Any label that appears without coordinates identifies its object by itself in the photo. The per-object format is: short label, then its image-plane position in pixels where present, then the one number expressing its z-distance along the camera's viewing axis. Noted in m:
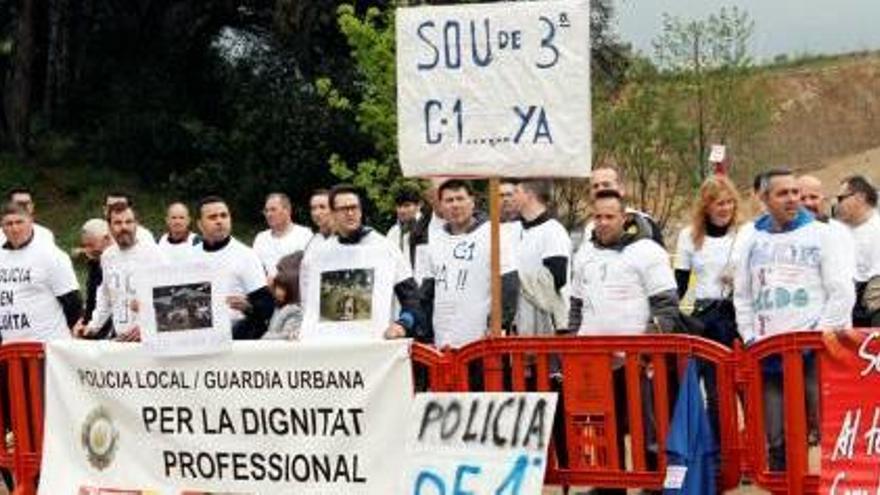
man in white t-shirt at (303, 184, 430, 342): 15.78
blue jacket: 13.32
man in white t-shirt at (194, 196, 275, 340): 17.83
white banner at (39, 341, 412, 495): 14.63
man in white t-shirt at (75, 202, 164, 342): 18.68
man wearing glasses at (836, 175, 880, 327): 19.20
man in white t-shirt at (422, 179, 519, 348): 16.59
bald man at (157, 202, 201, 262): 19.23
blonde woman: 17.44
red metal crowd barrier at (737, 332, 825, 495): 13.07
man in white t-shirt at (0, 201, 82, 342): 18.98
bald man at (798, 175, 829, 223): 17.00
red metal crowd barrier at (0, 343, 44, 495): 16.65
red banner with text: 12.89
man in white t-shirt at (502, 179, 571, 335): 16.81
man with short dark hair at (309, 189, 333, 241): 19.03
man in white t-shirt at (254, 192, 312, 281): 22.10
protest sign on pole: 14.43
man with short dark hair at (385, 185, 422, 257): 21.67
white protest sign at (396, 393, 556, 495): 13.85
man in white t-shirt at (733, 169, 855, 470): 14.51
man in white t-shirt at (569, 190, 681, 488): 14.97
